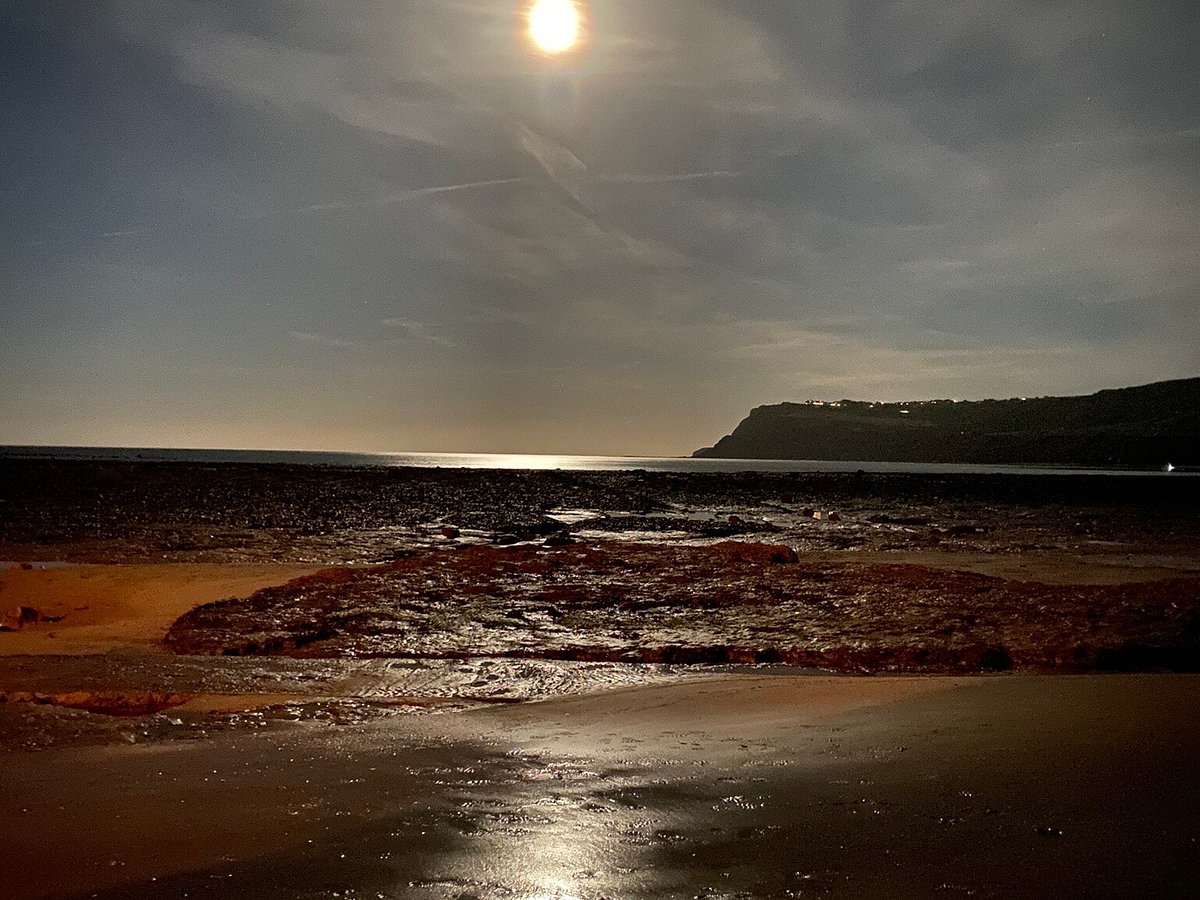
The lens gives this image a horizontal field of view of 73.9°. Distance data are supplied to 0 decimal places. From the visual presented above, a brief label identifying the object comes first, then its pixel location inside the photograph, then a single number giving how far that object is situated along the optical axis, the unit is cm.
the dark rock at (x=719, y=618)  865
